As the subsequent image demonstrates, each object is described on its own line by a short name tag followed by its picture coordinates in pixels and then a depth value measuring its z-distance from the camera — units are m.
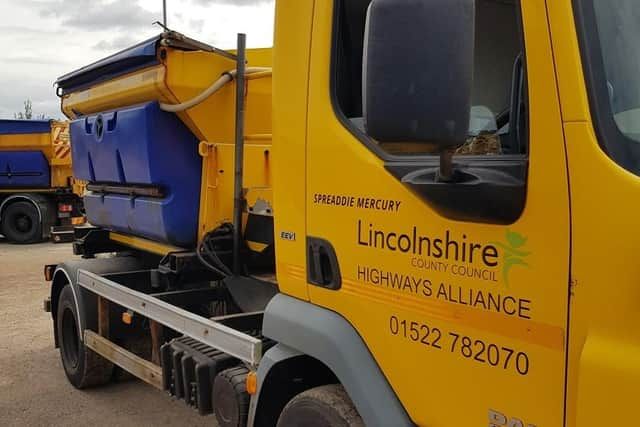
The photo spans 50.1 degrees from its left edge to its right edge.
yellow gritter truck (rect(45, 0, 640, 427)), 1.56
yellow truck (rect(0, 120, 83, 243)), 15.89
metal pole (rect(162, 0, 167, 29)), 4.43
